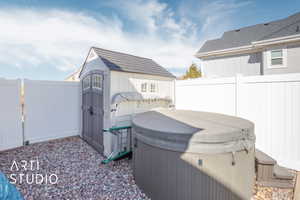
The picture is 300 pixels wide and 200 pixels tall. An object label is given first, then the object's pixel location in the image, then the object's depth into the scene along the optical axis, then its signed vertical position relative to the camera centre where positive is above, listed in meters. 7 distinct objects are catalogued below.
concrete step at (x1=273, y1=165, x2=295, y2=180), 2.54 -1.28
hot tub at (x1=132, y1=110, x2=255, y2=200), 1.92 -0.83
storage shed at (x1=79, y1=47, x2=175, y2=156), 3.93 +0.19
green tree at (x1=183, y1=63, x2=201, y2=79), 15.52 +2.68
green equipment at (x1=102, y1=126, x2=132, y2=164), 3.77 -1.20
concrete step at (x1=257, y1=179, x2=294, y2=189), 2.55 -1.45
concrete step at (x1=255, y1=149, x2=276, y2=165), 2.58 -1.07
